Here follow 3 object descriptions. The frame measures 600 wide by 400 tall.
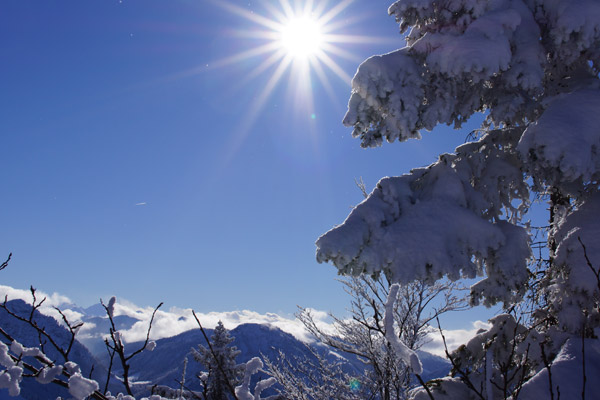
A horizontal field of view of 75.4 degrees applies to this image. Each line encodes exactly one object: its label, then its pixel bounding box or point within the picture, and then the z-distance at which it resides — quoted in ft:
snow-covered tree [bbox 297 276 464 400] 28.22
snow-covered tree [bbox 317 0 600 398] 13.42
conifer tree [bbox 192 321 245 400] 61.98
